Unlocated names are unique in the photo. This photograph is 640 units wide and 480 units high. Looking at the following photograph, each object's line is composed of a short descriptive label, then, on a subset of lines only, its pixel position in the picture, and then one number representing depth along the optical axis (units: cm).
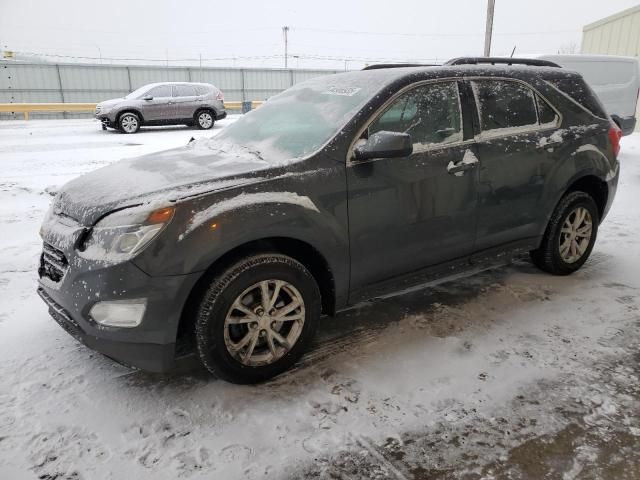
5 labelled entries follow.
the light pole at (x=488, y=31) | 1994
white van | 1064
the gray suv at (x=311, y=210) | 243
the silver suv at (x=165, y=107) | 1515
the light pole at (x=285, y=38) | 6044
